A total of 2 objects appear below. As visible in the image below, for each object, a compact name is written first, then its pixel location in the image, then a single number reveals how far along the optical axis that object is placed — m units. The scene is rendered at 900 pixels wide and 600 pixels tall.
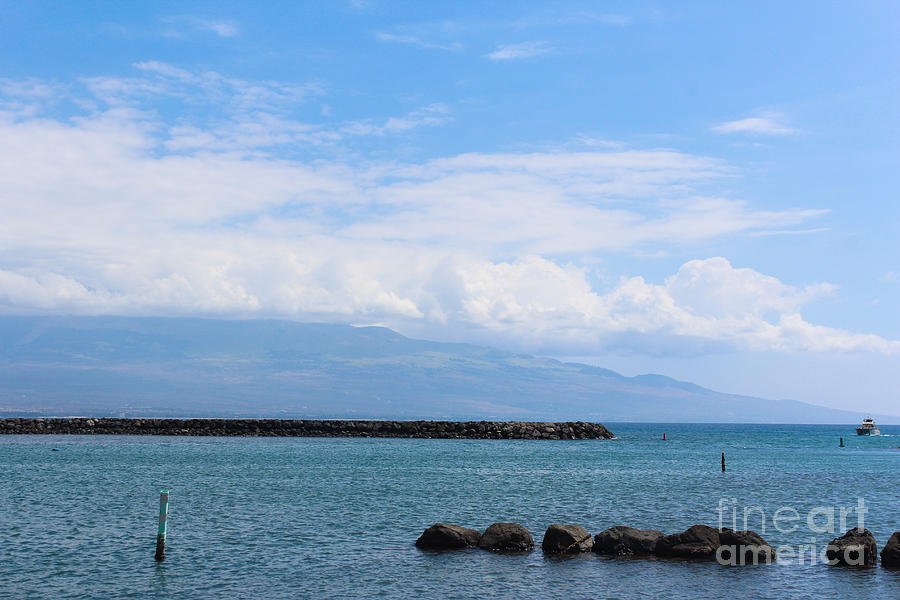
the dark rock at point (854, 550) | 25.80
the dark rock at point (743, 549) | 25.96
